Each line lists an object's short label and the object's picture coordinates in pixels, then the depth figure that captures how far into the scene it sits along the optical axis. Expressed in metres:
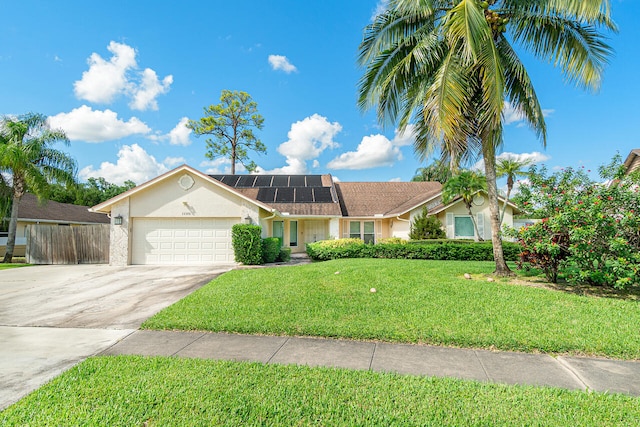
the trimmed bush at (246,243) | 13.63
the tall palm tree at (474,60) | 8.17
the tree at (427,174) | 40.88
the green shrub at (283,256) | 15.96
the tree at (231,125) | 28.89
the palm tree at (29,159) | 16.42
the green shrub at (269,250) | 14.66
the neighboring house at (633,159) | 17.12
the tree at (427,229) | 17.48
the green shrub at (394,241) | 15.43
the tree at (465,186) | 16.62
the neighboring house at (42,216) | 21.56
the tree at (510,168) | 23.97
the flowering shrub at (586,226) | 6.63
